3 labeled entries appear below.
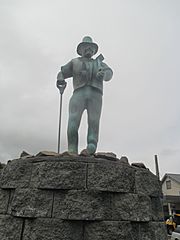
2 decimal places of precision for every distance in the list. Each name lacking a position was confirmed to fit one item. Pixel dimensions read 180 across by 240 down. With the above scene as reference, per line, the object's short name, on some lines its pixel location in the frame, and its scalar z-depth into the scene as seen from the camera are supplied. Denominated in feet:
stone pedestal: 8.38
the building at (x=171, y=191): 70.10
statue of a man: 12.80
